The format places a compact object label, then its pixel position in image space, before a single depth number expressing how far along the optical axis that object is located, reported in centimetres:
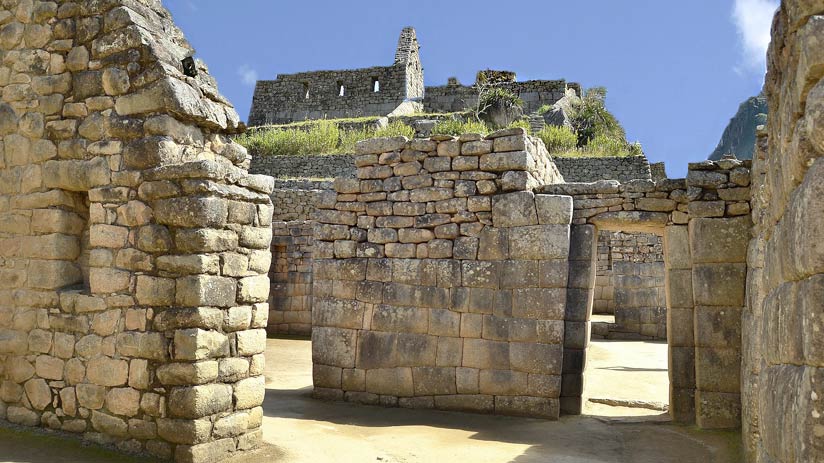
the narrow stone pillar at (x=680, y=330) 738
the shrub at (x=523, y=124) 2478
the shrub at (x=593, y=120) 2748
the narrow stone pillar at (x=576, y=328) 761
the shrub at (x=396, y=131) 2623
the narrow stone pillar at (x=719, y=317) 702
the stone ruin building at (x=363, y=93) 3416
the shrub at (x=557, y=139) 2439
